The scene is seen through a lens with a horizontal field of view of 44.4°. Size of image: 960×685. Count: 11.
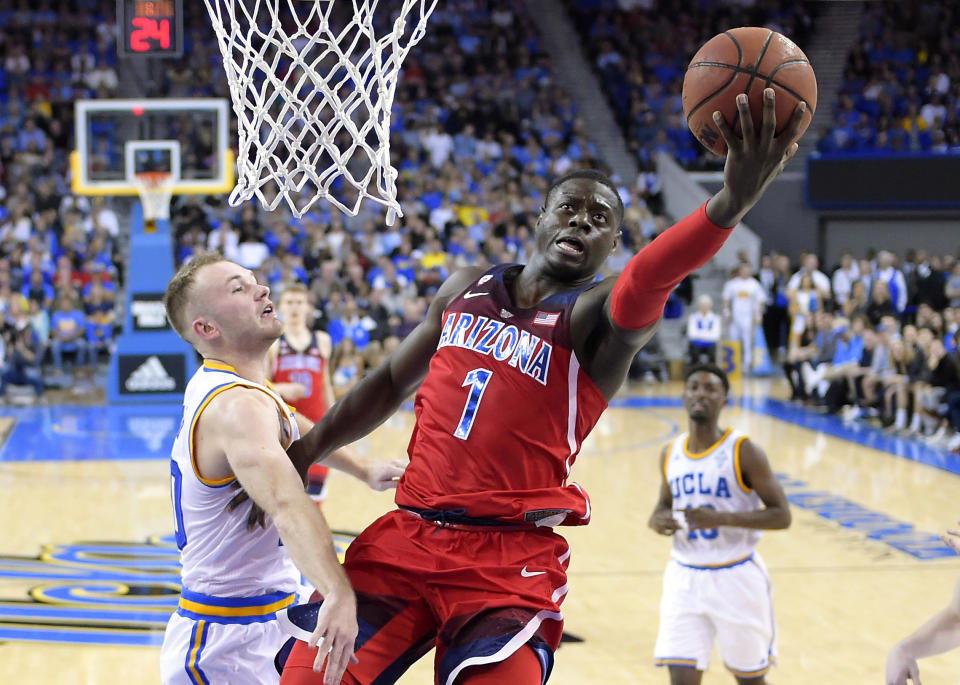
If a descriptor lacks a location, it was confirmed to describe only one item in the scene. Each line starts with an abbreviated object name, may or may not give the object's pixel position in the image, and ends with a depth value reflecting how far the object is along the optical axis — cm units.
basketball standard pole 1454
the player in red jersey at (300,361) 745
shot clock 945
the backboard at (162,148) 1366
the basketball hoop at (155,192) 1400
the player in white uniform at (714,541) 481
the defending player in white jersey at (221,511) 341
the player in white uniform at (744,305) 1773
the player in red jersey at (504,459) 282
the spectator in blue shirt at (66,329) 1580
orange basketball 258
